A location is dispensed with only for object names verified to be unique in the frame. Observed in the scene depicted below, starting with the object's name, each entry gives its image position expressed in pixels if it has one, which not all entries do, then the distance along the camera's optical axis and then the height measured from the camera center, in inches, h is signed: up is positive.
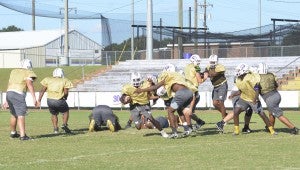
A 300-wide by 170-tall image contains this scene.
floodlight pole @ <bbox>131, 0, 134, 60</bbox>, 2219.5 +4.8
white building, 2795.3 +0.7
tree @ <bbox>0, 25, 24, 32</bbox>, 5240.7 +137.1
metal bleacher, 1689.2 -53.7
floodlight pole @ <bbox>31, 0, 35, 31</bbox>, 3028.1 +139.6
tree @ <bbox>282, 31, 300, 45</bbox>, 1905.8 +22.9
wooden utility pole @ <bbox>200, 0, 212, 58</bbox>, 3348.4 +163.0
